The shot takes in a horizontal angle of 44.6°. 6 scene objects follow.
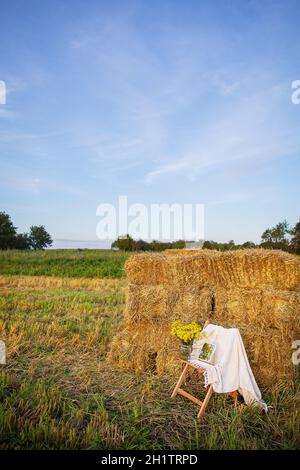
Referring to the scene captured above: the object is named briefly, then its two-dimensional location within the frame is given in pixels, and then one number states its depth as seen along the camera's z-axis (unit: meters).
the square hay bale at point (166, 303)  6.27
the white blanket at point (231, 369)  4.82
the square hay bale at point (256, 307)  5.82
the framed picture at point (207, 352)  5.02
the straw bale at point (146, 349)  6.32
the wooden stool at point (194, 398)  4.64
